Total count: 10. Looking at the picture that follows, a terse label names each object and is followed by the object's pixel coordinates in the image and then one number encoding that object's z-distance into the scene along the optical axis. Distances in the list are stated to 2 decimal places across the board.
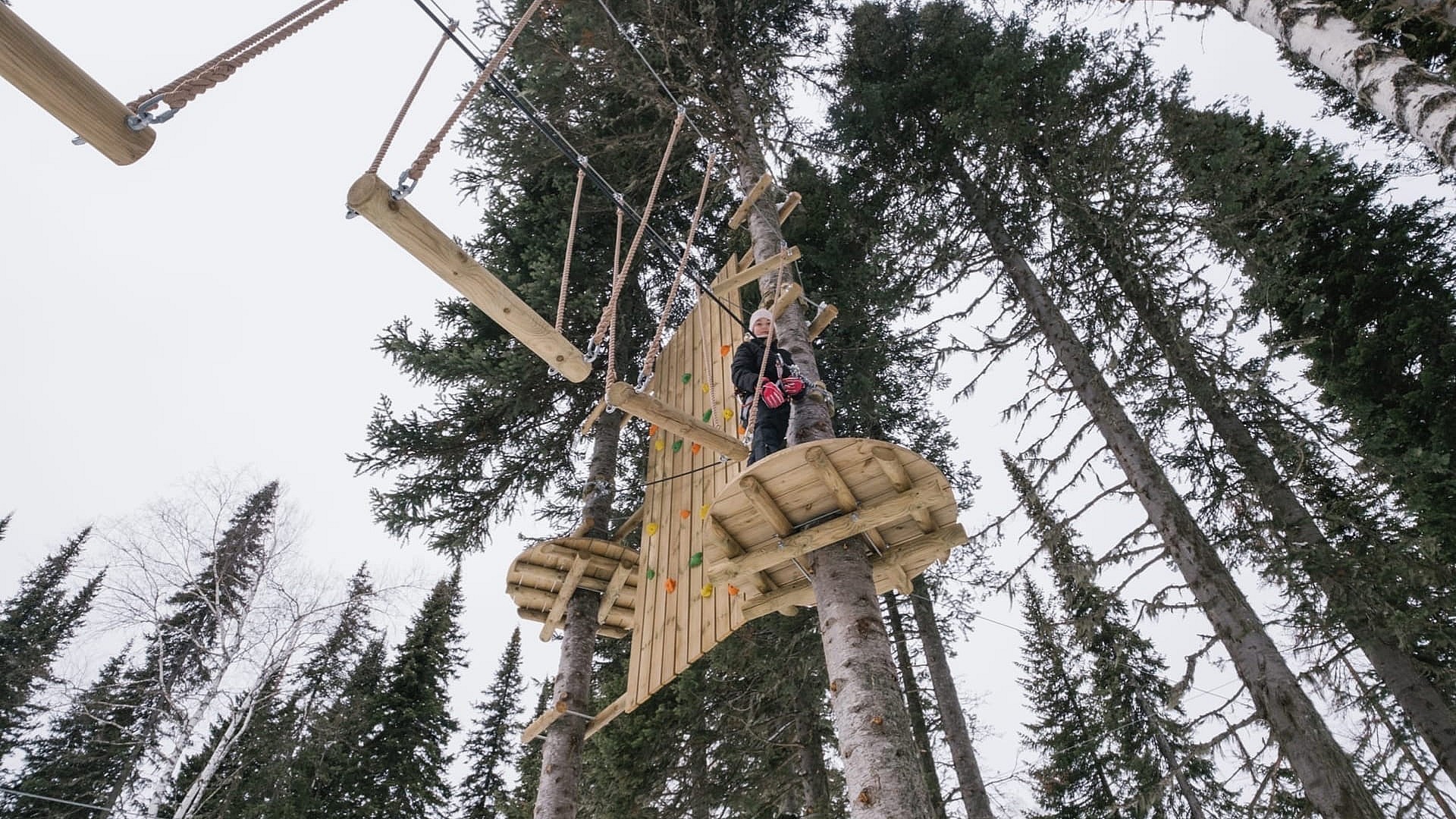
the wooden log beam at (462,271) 2.62
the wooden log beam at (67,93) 1.70
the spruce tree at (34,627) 16.81
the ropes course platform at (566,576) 6.05
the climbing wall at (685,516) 4.53
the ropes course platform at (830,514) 3.14
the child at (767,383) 3.96
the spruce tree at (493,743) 16.09
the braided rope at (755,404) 3.89
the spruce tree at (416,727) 12.68
